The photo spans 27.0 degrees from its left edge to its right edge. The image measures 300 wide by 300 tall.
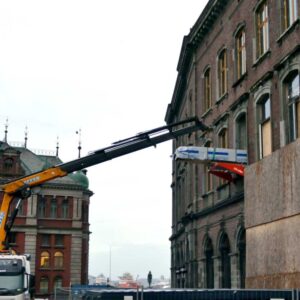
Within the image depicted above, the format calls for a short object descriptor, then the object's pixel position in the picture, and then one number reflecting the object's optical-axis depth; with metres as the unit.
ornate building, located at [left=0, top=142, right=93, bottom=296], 65.88
